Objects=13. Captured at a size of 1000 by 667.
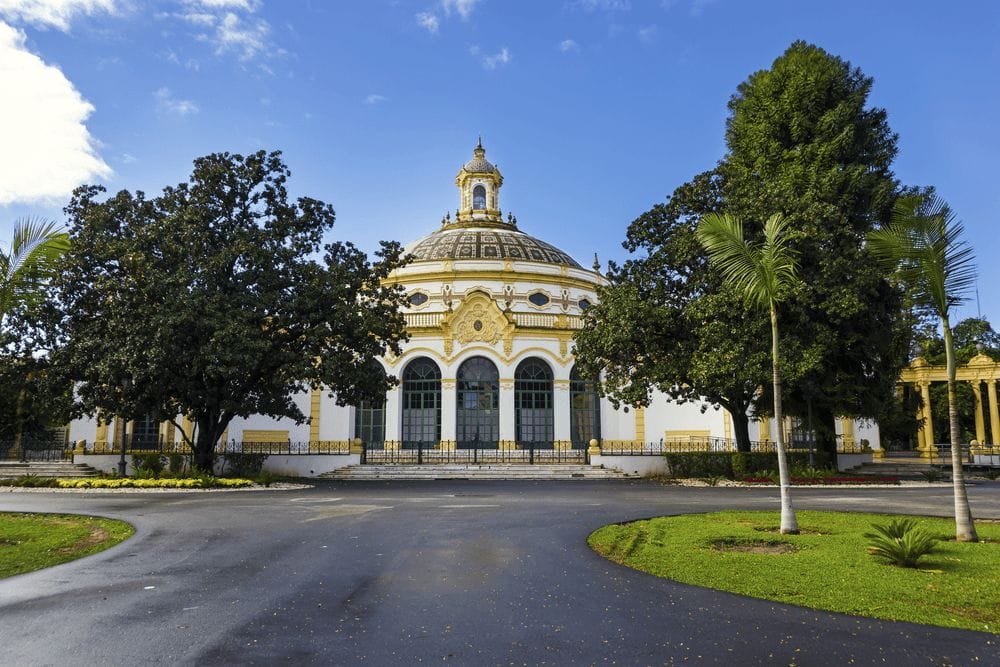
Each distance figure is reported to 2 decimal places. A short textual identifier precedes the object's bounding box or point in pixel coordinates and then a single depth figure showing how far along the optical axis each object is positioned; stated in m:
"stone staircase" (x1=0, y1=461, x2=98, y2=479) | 28.49
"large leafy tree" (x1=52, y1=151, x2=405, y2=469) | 21.95
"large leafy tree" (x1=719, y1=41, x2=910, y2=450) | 22.69
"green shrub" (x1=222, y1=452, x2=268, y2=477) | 27.25
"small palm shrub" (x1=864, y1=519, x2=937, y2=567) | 8.61
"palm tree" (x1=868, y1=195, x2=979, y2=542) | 11.44
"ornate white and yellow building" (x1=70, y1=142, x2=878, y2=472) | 37.34
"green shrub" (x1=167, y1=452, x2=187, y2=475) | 26.52
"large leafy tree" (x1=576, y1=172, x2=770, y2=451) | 22.73
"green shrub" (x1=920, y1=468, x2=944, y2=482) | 26.88
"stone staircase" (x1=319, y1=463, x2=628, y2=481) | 27.89
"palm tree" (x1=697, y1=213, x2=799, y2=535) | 12.11
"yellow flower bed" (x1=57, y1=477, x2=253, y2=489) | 22.03
